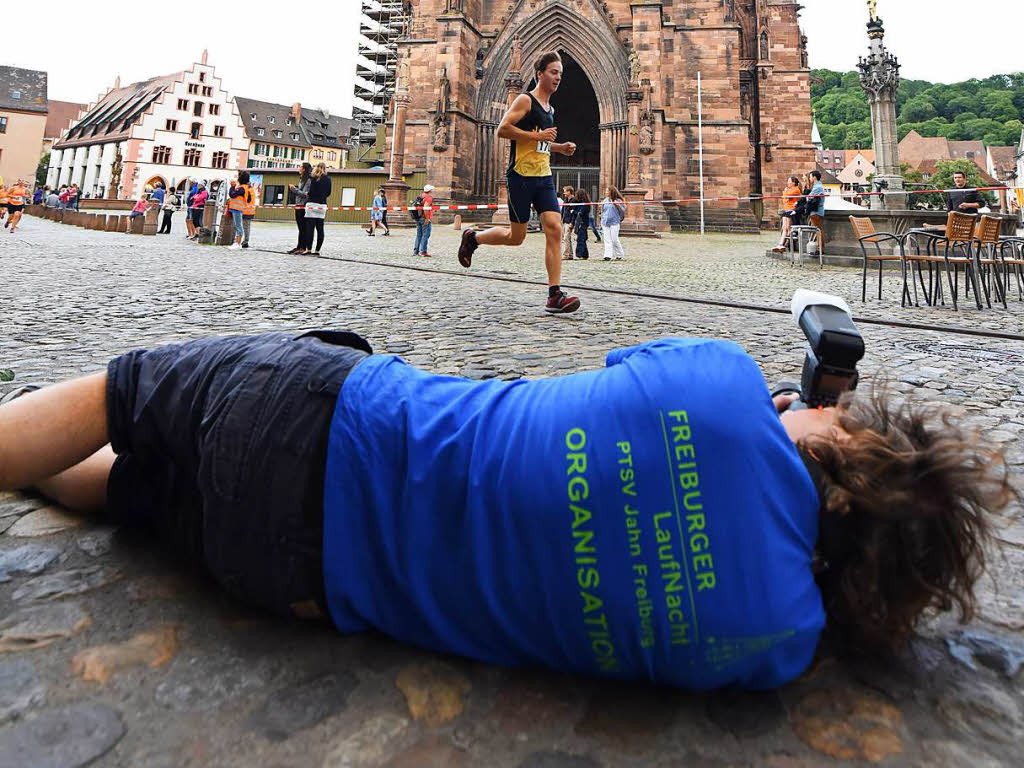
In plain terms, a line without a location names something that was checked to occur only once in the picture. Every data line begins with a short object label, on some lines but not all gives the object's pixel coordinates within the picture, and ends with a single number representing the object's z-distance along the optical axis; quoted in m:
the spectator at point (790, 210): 13.64
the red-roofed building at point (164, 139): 56.34
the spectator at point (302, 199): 12.20
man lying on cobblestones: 0.93
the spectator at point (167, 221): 21.19
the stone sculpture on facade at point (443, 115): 24.03
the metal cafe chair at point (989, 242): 6.67
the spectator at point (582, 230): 14.05
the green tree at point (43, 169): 73.04
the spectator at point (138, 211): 19.42
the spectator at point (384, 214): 21.96
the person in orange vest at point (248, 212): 13.74
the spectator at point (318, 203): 12.04
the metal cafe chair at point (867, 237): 6.74
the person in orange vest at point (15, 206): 19.20
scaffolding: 50.62
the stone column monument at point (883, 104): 14.48
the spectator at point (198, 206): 18.48
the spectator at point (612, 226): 13.55
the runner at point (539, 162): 5.28
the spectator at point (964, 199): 10.95
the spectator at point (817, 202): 12.72
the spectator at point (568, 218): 14.03
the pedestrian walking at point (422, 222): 12.98
